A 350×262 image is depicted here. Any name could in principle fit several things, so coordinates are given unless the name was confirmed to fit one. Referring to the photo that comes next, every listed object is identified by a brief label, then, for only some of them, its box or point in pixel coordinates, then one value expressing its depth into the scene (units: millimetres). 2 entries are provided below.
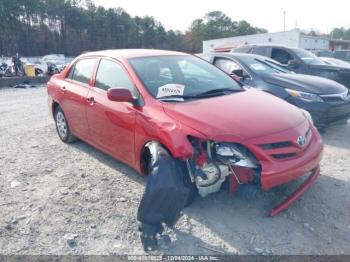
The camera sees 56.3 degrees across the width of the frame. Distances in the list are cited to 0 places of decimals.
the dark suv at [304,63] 8383
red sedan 2994
